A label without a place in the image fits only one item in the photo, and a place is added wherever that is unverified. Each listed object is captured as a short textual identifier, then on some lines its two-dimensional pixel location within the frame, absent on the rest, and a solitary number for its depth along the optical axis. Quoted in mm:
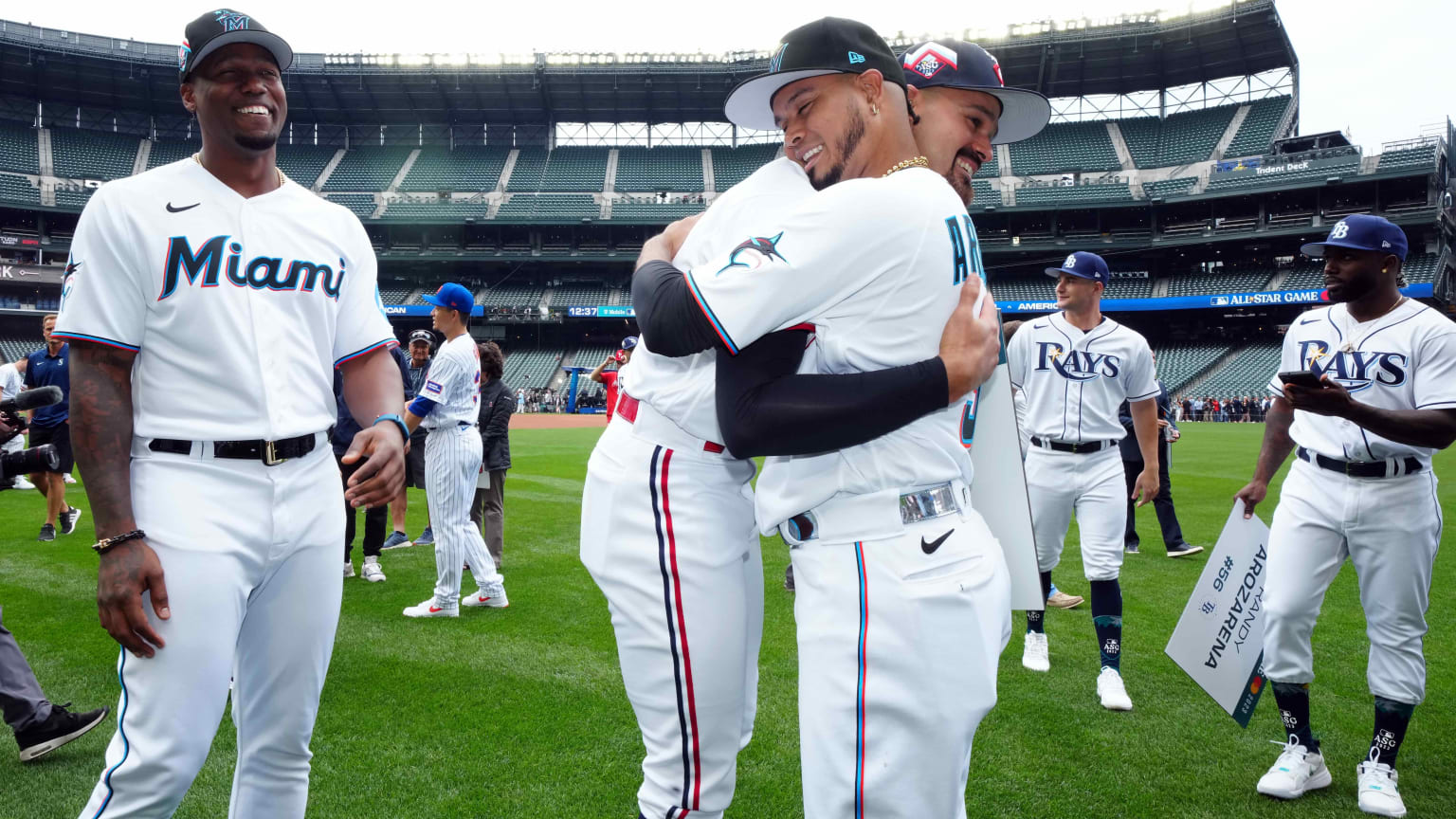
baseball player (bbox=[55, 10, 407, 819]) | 1841
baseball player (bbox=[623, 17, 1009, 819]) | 1473
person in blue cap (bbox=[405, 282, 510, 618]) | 5973
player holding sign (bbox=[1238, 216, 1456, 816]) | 3525
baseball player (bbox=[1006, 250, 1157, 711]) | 4957
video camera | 2111
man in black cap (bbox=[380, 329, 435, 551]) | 8719
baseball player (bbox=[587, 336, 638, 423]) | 12134
